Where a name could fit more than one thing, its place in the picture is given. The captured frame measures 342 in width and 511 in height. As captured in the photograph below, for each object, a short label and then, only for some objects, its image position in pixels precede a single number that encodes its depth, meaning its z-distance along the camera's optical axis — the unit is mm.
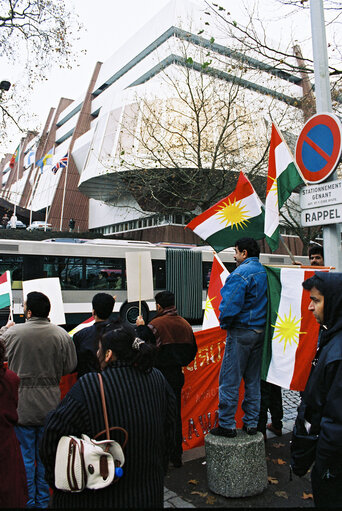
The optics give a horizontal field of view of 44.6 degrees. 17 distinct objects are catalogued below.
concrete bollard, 3424
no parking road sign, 3967
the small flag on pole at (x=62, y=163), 30889
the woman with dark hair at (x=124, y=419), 1943
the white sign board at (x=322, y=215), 3928
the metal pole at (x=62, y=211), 39531
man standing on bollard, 3717
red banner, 4520
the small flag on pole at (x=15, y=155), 24284
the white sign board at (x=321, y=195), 3949
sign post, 4641
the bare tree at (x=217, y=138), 18656
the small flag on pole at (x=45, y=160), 32312
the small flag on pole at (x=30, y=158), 29197
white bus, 15148
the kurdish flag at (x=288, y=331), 3771
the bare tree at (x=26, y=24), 10594
